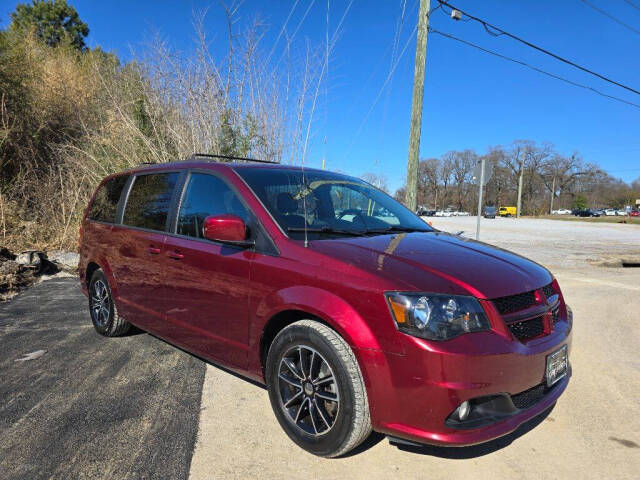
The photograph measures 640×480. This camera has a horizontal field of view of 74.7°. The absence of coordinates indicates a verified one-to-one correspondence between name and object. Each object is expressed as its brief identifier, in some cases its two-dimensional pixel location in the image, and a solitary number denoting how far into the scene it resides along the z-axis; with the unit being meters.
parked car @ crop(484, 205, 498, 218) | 65.38
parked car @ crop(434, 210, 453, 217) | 87.69
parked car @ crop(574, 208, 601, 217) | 81.75
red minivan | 2.00
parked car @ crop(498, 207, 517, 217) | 83.75
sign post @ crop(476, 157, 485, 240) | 11.51
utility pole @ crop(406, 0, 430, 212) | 9.63
